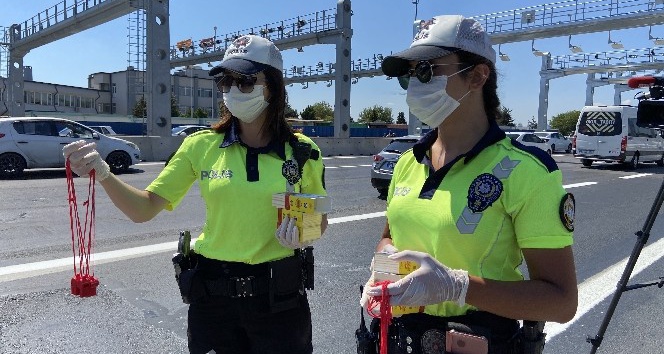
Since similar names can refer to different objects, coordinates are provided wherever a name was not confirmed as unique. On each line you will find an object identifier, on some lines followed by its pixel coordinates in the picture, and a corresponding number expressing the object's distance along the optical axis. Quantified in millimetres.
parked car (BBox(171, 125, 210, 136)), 27756
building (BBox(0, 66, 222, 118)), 72312
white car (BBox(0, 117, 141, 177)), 13742
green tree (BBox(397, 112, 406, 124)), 104738
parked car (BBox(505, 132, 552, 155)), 26625
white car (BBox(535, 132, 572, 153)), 35159
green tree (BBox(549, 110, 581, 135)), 91875
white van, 21125
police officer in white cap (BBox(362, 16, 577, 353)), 1513
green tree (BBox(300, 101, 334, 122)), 106312
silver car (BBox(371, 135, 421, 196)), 11633
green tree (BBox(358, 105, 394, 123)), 110688
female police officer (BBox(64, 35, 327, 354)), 2318
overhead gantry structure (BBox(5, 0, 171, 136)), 21828
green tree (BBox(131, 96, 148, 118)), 68419
